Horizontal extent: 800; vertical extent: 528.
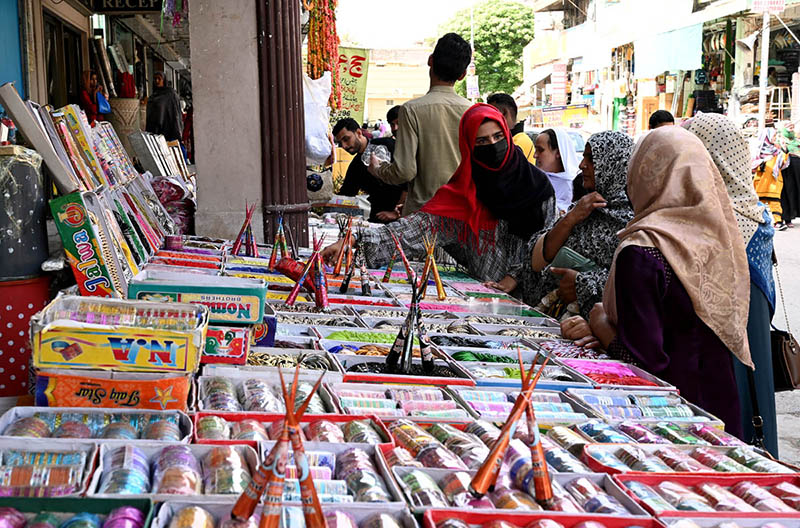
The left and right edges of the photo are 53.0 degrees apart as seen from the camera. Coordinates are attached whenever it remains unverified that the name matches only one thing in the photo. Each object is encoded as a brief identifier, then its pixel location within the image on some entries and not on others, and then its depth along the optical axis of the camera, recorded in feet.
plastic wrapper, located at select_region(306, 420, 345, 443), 6.11
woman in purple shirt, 9.27
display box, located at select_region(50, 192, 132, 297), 9.16
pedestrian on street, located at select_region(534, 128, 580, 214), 20.79
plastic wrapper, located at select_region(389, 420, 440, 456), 6.17
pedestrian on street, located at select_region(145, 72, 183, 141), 36.62
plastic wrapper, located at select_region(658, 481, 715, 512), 5.44
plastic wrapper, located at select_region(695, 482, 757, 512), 5.52
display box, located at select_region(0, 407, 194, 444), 5.91
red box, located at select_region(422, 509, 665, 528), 4.91
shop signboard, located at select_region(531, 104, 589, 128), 89.15
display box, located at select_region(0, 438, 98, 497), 4.94
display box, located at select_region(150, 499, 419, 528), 4.69
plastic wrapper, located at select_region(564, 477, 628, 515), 5.31
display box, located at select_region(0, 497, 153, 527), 4.57
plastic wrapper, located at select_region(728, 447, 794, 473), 6.23
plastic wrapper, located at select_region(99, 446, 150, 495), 4.93
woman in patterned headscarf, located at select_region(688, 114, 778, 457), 10.66
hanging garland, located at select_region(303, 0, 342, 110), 25.12
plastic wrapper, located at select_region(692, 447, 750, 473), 6.25
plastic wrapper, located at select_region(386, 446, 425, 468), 5.77
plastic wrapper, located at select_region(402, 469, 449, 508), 5.22
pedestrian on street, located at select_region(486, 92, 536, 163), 23.59
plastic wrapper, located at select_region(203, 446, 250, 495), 5.07
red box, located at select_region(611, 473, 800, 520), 5.80
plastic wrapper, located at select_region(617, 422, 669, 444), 6.82
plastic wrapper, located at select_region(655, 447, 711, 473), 6.18
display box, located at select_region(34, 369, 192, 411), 6.24
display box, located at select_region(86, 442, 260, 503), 5.29
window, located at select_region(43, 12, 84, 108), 29.96
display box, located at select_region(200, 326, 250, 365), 7.82
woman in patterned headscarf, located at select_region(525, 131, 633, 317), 11.52
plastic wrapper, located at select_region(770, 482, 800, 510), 5.67
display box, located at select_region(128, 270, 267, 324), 8.12
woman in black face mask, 13.57
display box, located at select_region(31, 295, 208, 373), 6.25
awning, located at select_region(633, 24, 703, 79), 60.80
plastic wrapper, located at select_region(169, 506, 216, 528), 4.55
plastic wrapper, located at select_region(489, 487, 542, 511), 5.19
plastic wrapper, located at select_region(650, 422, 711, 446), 6.93
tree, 139.03
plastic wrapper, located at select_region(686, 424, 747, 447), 6.98
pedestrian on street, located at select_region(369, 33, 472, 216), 17.02
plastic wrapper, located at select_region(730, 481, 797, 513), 5.53
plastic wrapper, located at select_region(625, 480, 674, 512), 5.38
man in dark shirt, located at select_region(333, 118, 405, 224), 23.11
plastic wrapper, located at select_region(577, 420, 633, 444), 6.68
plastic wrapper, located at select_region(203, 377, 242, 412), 6.75
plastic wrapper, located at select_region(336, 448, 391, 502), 5.20
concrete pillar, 16.70
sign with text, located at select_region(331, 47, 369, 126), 39.65
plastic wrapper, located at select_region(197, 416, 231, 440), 6.01
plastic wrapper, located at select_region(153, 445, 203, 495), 5.01
